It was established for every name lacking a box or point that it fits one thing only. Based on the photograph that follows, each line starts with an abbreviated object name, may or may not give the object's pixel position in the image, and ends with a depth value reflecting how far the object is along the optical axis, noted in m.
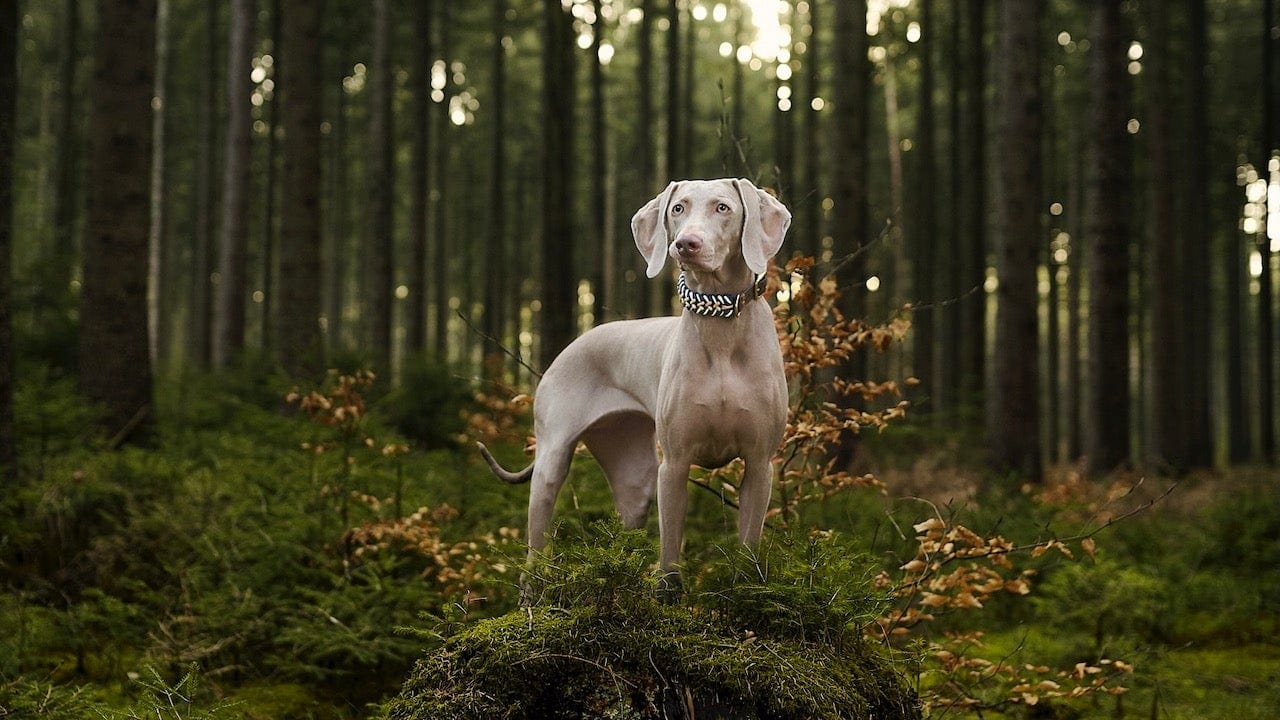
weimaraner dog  3.54
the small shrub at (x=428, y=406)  12.07
